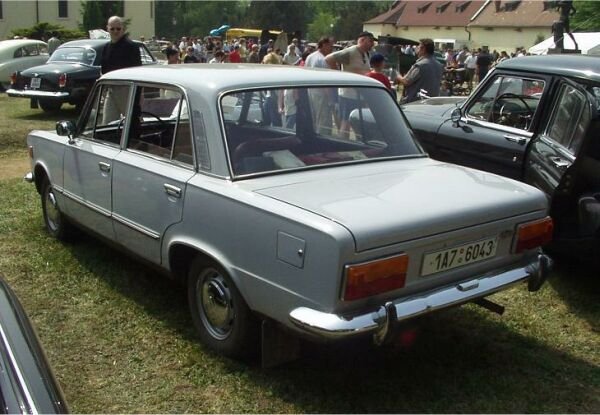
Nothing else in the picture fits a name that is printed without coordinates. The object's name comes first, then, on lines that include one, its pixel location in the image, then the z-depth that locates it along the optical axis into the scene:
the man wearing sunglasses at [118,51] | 7.29
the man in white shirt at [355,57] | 8.59
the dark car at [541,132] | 4.14
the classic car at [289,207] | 2.77
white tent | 20.83
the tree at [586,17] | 42.34
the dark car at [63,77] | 12.57
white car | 16.47
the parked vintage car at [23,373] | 1.82
